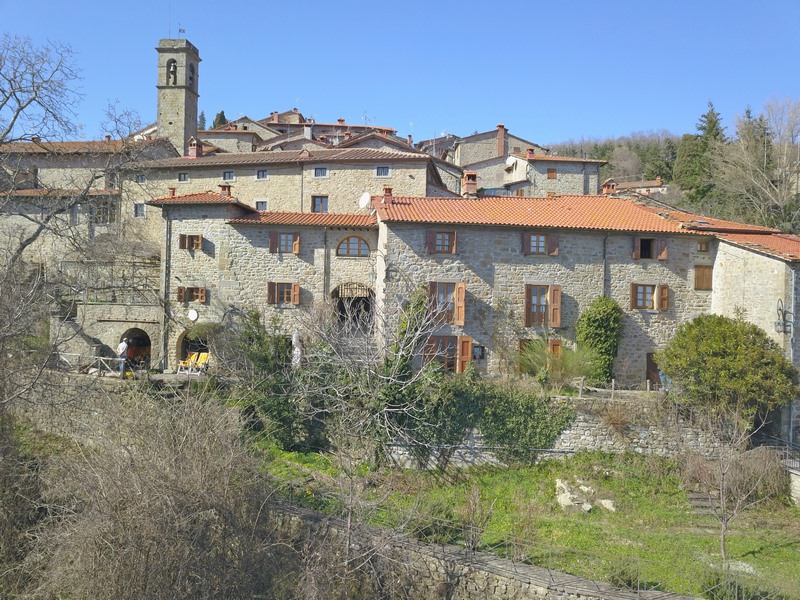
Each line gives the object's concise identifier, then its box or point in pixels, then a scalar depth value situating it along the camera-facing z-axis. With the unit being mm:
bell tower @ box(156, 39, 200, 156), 43344
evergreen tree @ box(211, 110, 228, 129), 65375
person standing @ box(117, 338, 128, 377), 24203
